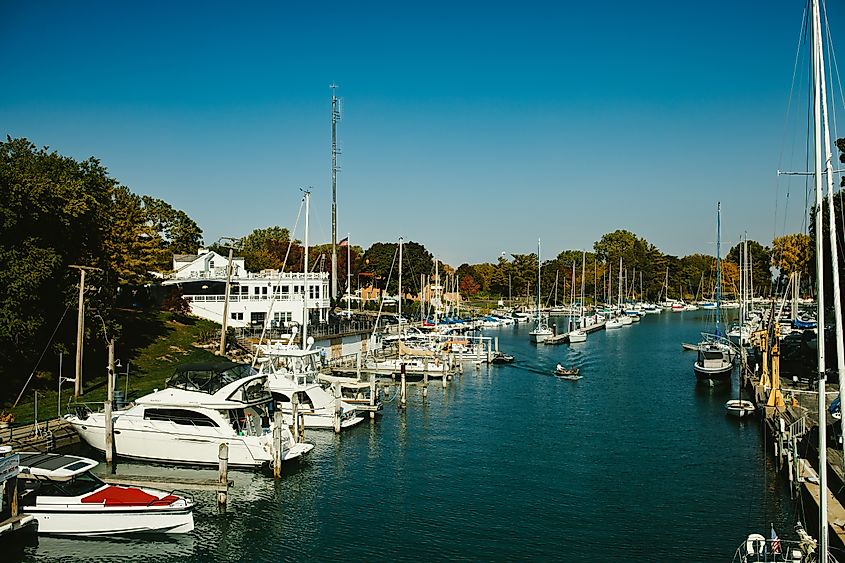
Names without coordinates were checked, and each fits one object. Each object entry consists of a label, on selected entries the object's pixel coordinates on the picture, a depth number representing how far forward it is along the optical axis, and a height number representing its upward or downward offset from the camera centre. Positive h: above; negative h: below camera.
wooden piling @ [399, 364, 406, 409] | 47.31 -6.19
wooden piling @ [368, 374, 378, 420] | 43.53 -5.74
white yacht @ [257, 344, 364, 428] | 39.47 -4.94
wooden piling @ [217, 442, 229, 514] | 26.47 -6.47
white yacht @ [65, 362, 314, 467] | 31.55 -5.44
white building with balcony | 68.50 +0.71
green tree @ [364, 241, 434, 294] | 139.00 +7.51
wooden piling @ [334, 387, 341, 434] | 39.66 -6.32
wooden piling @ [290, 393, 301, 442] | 35.97 -5.88
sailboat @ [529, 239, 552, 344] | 96.39 -4.55
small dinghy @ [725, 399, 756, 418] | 44.06 -6.64
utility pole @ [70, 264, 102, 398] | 38.69 -1.59
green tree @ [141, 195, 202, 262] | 92.31 +9.70
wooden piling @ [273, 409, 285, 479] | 30.92 -6.22
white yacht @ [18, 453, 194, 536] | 24.00 -6.79
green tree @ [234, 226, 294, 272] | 110.75 +8.77
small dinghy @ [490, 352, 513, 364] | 71.85 -5.81
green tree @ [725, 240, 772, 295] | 177.50 +8.30
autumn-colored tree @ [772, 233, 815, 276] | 110.71 +7.59
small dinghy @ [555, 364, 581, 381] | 62.48 -6.34
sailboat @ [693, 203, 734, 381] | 58.12 -5.37
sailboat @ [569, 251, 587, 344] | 96.20 -4.81
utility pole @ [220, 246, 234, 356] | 51.53 -1.58
